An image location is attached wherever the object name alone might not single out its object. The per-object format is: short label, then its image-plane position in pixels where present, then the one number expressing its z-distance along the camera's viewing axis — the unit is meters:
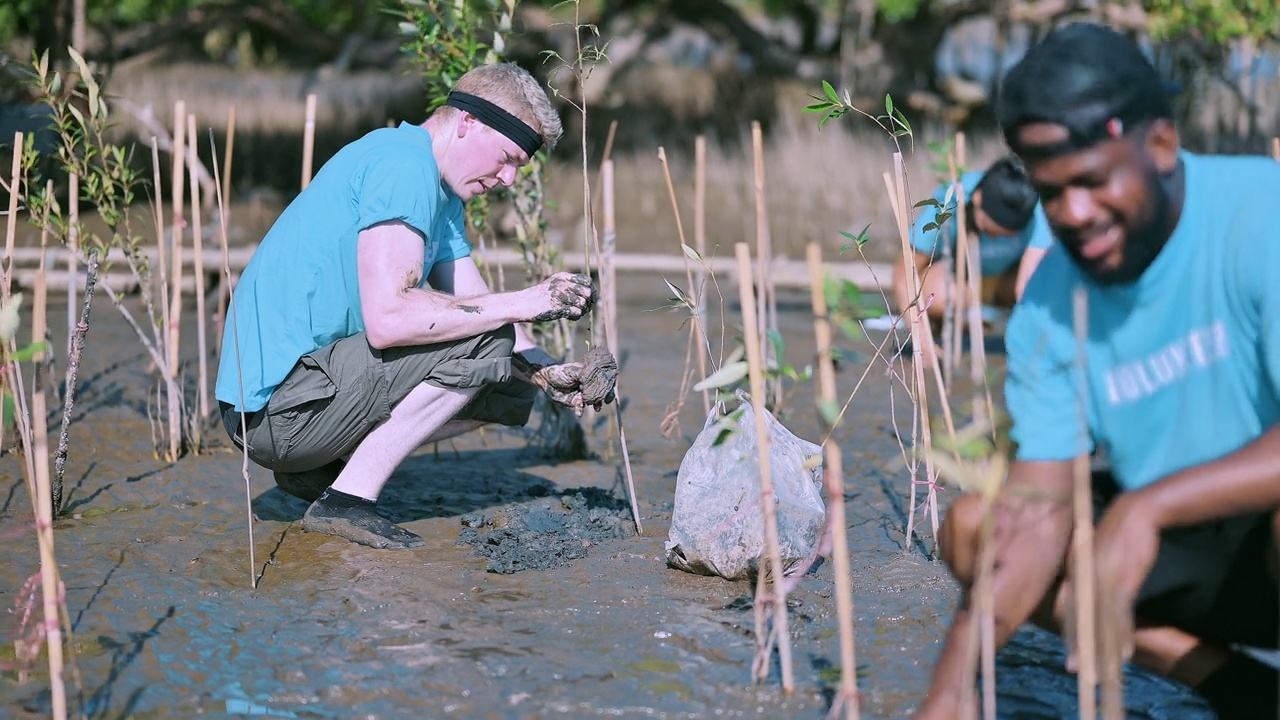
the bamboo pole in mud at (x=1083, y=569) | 1.83
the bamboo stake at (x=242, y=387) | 3.19
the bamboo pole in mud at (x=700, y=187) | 4.55
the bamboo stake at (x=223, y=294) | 4.45
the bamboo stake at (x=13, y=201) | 3.39
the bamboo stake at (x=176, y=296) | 4.30
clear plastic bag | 3.28
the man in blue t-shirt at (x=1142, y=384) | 1.96
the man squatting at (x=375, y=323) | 3.34
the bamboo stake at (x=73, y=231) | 3.99
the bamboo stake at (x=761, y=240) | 2.88
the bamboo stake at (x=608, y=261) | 4.34
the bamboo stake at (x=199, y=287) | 4.22
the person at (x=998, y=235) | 5.33
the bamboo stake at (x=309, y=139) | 4.30
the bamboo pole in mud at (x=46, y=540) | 2.20
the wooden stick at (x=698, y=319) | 3.39
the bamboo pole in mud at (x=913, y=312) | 3.17
